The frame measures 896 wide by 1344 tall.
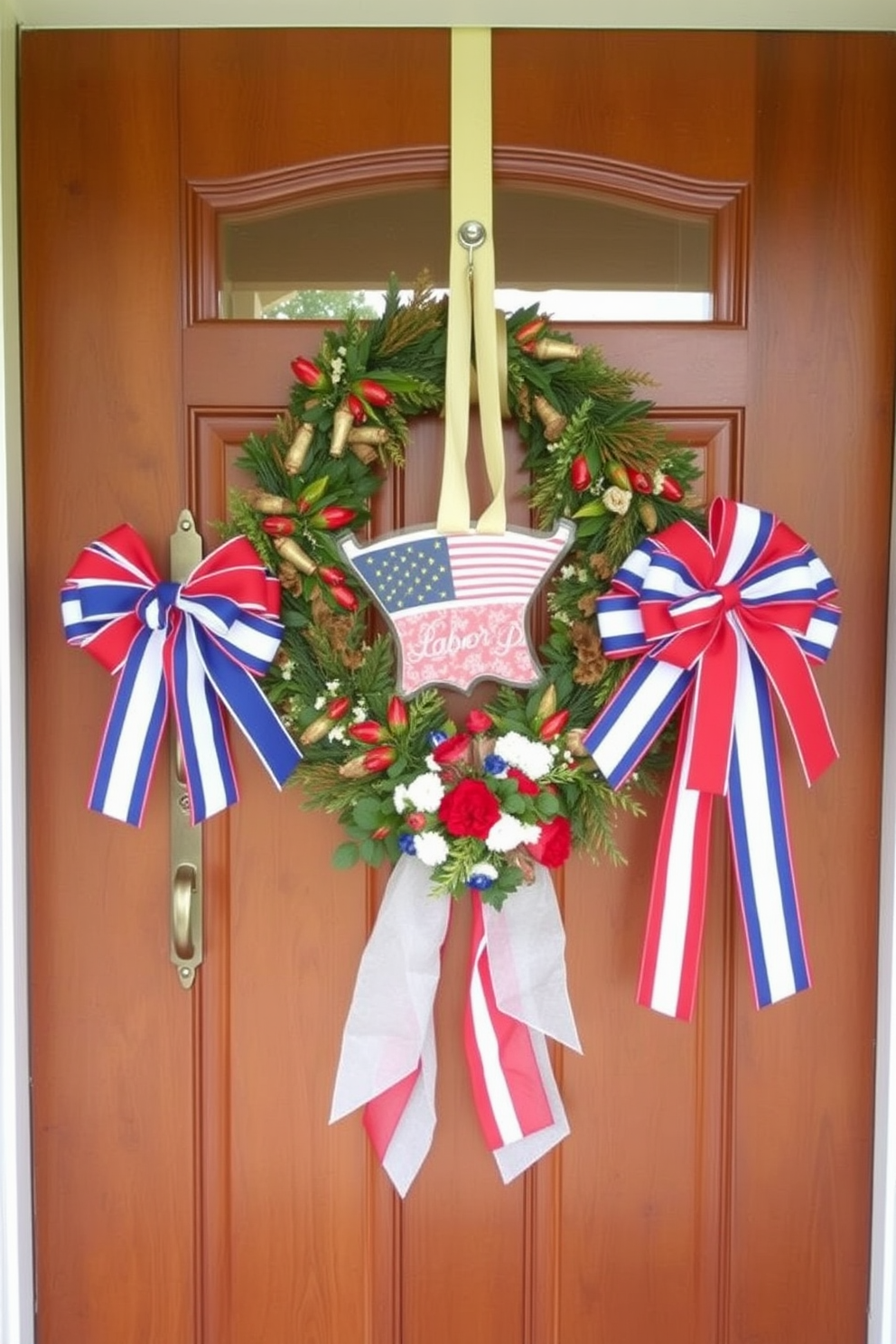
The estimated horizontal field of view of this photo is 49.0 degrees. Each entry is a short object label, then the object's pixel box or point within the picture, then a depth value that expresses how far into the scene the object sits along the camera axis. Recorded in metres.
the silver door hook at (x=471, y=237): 1.14
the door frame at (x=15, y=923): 1.16
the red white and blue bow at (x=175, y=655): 1.09
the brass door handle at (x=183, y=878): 1.21
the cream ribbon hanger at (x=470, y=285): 1.11
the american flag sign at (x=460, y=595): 1.12
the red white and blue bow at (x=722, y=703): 1.08
